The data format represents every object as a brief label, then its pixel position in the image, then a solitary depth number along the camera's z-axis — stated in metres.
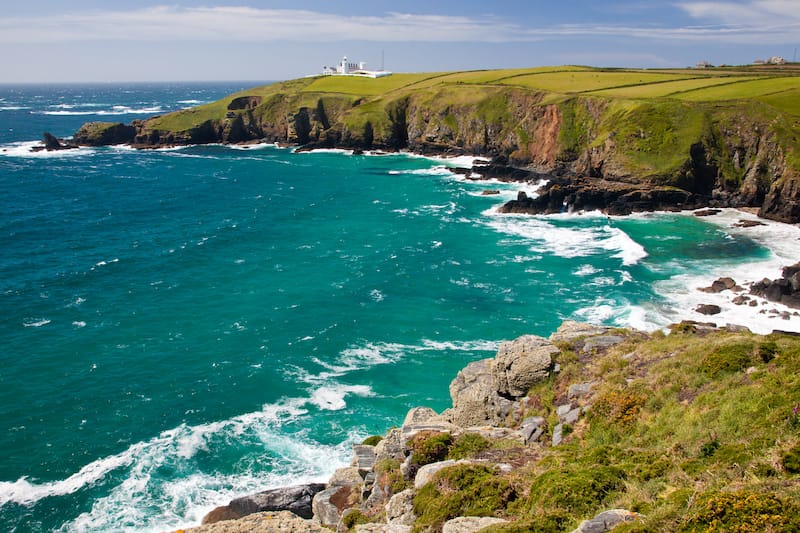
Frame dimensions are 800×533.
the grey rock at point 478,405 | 26.09
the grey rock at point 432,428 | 22.95
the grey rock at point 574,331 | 30.84
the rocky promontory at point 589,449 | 13.48
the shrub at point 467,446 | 20.89
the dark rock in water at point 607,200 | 86.81
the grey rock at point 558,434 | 21.70
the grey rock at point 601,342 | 28.78
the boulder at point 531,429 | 22.77
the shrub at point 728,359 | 21.45
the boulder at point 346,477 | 24.58
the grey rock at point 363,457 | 24.86
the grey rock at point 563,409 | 23.58
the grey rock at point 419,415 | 26.33
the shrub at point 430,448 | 20.86
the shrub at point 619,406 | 21.20
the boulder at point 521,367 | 26.67
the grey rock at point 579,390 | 24.22
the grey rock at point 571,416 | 22.80
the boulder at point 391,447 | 22.50
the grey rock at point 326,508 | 23.09
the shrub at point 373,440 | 28.55
